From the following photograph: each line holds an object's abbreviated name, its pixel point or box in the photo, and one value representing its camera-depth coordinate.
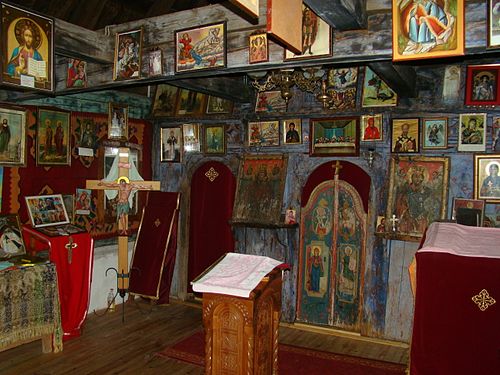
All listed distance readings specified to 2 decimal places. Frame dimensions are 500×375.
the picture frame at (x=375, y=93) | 5.72
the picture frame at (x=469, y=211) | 5.05
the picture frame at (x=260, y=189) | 6.36
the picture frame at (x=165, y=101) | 7.27
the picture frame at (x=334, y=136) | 5.95
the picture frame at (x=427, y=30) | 2.85
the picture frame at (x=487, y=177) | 5.19
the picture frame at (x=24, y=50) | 3.51
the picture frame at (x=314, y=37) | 3.37
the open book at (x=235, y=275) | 3.57
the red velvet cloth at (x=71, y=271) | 5.52
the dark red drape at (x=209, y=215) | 6.88
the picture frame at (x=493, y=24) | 2.86
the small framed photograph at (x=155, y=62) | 3.99
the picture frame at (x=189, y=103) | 7.04
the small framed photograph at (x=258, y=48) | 3.53
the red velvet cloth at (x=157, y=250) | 6.77
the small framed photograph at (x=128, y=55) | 4.09
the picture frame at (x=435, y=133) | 5.48
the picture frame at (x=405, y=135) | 5.62
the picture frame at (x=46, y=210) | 5.73
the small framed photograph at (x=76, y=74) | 4.69
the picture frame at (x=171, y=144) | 7.25
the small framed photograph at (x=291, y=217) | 6.32
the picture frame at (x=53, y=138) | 5.87
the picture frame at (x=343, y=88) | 5.95
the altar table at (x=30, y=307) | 4.79
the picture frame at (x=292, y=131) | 6.32
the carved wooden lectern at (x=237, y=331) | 3.58
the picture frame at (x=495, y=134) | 5.20
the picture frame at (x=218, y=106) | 6.79
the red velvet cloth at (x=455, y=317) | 3.20
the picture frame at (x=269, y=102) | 6.45
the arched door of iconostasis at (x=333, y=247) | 5.96
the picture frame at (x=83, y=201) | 6.39
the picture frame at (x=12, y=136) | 5.47
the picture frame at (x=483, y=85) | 5.20
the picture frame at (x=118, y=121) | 6.75
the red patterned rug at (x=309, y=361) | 4.88
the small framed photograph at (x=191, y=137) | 7.07
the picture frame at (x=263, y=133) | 6.50
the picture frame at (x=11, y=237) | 5.23
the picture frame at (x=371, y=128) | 5.81
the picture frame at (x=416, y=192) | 5.47
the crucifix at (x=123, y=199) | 6.30
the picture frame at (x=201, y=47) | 3.67
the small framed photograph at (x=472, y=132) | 5.28
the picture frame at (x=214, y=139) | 6.88
